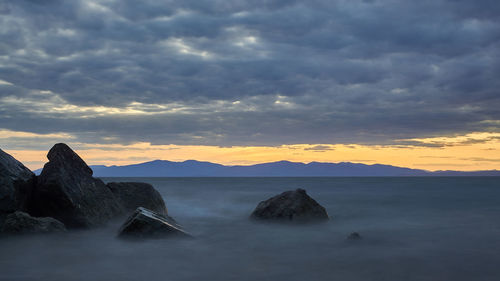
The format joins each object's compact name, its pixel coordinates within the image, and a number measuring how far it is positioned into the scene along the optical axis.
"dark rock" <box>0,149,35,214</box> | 10.03
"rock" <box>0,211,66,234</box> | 9.35
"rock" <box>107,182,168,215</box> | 14.04
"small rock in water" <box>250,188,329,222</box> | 13.20
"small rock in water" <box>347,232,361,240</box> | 10.36
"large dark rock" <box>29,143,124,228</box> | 10.81
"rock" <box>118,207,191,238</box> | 9.54
